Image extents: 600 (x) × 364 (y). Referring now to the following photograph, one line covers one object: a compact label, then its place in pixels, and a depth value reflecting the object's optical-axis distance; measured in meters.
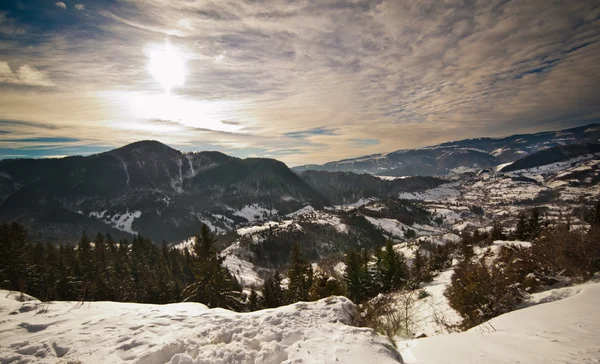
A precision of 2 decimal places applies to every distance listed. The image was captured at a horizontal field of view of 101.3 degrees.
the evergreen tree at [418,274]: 44.16
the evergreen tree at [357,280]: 47.34
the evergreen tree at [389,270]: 48.66
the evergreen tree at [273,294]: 49.72
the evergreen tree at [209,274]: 24.89
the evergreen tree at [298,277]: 34.88
